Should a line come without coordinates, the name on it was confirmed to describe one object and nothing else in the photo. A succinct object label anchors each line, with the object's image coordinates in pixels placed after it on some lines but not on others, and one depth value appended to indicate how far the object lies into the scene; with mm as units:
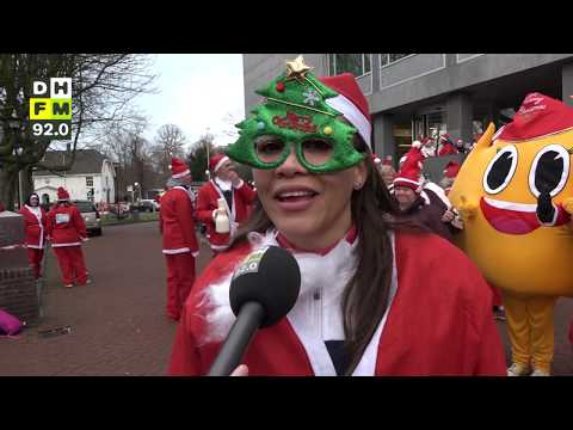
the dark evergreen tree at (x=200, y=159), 58375
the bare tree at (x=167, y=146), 60125
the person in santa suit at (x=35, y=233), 11586
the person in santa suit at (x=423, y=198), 4367
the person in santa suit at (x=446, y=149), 11406
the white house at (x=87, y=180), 81125
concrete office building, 16048
